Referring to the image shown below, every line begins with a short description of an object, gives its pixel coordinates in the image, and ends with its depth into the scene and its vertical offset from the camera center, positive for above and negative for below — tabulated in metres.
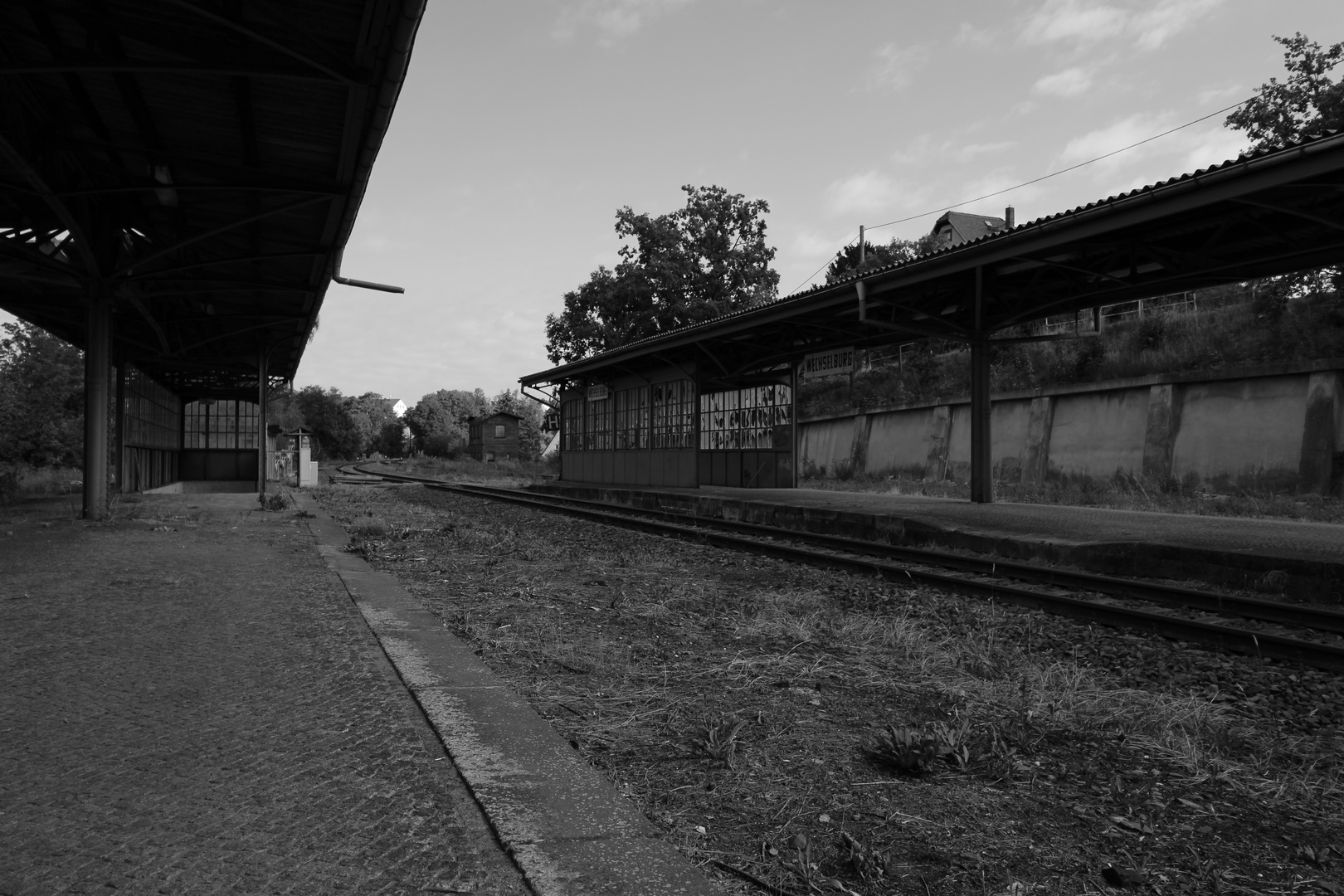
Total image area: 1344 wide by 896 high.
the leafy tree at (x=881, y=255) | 53.39 +12.93
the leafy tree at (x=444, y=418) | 93.31 +4.60
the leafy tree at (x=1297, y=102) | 21.28 +8.95
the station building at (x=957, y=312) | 10.49 +2.80
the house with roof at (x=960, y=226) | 53.41 +15.51
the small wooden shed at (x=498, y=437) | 82.00 +1.70
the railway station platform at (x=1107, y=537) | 8.95 -0.96
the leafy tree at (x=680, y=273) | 45.06 +9.41
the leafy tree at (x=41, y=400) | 31.86 +1.99
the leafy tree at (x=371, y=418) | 103.62 +4.67
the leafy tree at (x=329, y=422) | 89.62 +3.20
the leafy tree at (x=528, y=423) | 84.62 +3.38
